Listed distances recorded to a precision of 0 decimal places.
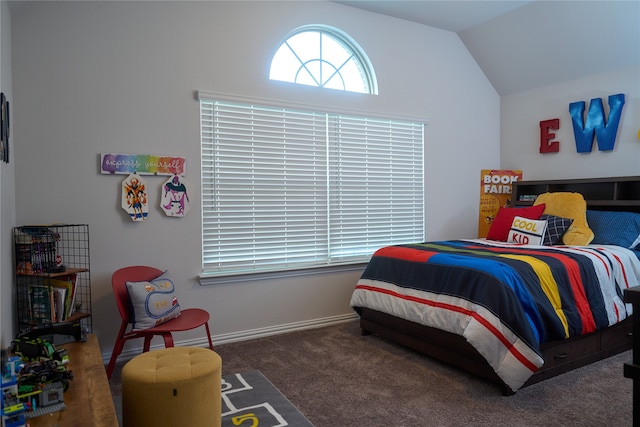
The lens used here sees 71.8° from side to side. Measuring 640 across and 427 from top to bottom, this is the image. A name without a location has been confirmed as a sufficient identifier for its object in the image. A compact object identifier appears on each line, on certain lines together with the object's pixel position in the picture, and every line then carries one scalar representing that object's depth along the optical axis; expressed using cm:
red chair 267
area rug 223
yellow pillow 368
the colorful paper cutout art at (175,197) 323
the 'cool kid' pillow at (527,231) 369
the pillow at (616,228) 349
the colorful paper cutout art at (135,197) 310
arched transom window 389
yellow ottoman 177
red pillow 398
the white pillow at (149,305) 270
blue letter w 404
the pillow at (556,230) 370
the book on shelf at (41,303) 251
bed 246
